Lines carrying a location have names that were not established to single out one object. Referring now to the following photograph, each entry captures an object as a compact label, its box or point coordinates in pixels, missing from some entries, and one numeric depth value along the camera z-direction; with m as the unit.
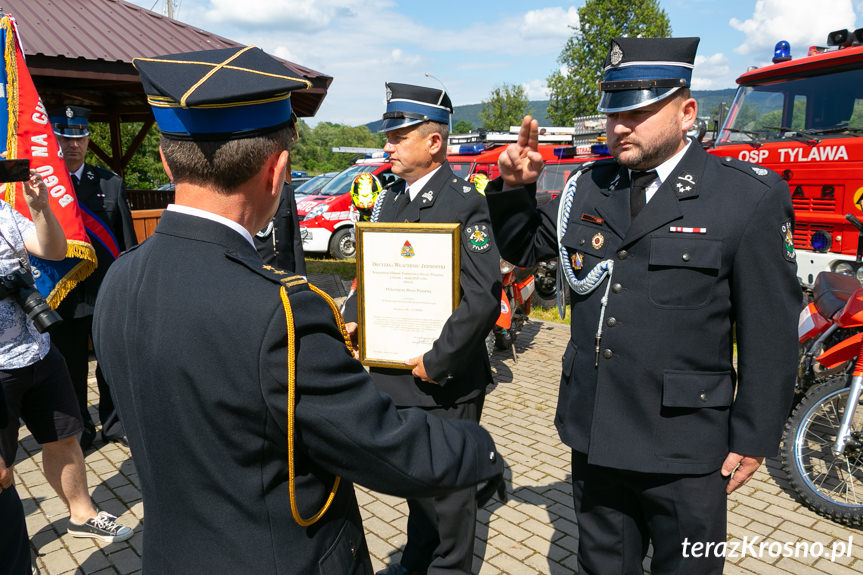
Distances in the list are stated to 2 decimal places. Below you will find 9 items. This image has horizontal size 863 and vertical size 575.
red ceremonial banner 3.98
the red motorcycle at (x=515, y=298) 6.62
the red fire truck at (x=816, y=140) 5.61
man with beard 2.14
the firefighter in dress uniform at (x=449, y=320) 2.82
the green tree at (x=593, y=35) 35.72
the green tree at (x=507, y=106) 57.59
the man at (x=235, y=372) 1.27
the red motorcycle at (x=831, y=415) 3.69
